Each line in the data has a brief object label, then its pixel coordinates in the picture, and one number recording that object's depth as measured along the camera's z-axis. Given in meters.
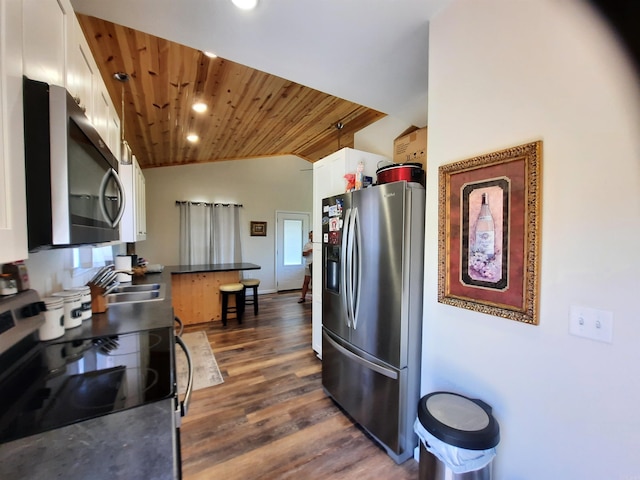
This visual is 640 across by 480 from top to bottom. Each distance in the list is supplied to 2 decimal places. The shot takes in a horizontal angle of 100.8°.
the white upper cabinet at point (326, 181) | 2.67
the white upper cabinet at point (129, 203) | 2.27
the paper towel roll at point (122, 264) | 2.74
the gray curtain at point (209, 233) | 5.51
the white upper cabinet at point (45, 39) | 0.75
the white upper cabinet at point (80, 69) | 1.10
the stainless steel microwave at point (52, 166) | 0.72
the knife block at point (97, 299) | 1.66
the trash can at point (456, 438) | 1.09
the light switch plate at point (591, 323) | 0.93
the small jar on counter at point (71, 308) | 1.35
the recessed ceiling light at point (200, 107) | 2.82
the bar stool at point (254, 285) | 4.61
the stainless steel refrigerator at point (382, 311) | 1.64
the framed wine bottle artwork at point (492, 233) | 1.11
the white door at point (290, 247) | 6.66
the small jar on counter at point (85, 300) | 1.46
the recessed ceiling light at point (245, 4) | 1.38
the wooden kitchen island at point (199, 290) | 4.12
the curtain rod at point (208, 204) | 5.51
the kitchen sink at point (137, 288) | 2.60
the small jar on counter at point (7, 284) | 1.01
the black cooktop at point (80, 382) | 0.72
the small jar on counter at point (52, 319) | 1.21
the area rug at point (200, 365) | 2.53
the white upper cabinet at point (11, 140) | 0.61
